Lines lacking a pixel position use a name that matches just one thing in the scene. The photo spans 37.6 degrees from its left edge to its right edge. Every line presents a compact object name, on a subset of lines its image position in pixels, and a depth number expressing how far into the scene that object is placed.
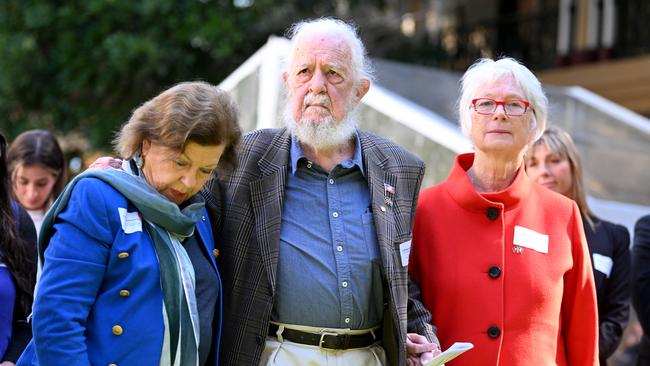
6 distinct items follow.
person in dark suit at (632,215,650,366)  4.09
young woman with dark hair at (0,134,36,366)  3.44
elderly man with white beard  3.19
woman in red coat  3.49
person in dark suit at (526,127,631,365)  4.30
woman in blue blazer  2.68
